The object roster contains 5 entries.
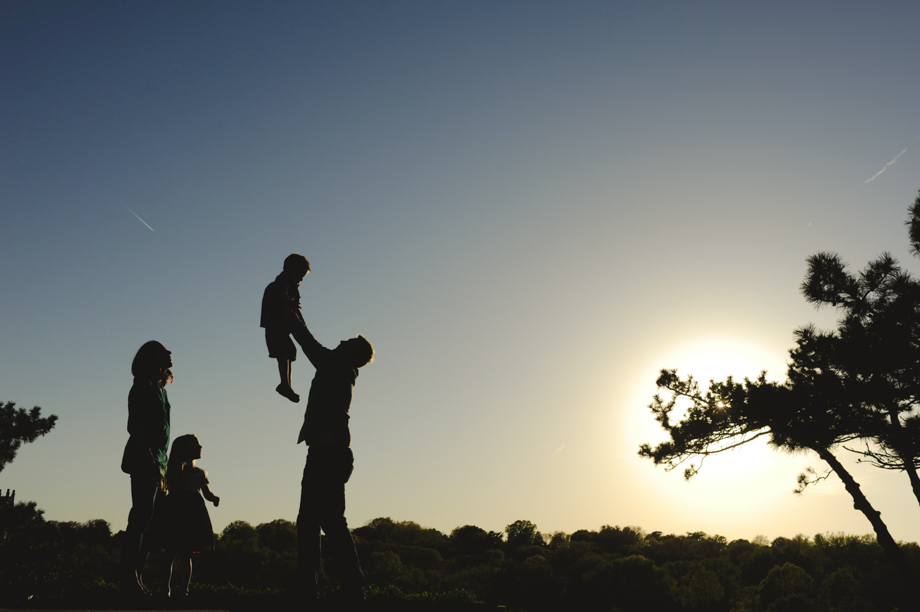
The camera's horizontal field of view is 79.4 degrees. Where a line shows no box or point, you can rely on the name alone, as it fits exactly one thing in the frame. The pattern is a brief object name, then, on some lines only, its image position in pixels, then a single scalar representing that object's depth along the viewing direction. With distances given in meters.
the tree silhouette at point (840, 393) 12.68
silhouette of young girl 6.06
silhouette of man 3.54
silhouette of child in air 4.30
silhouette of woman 4.16
